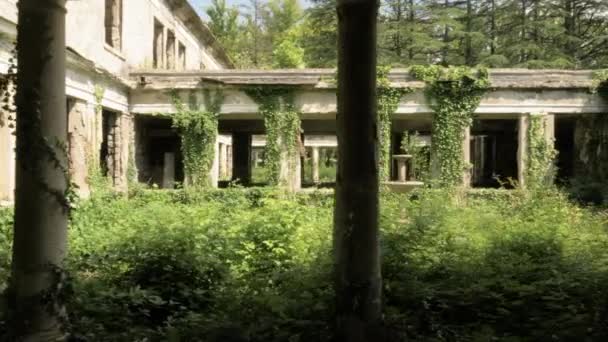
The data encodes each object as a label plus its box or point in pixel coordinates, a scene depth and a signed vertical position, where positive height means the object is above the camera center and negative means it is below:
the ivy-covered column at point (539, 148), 16.95 +0.78
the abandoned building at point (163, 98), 14.26 +2.18
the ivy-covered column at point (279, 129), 17.20 +1.32
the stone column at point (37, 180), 3.40 -0.06
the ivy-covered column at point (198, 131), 17.23 +1.25
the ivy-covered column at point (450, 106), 16.89 +2.00
